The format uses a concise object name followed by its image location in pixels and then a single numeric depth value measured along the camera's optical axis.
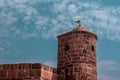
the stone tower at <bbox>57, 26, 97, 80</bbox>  13.34
